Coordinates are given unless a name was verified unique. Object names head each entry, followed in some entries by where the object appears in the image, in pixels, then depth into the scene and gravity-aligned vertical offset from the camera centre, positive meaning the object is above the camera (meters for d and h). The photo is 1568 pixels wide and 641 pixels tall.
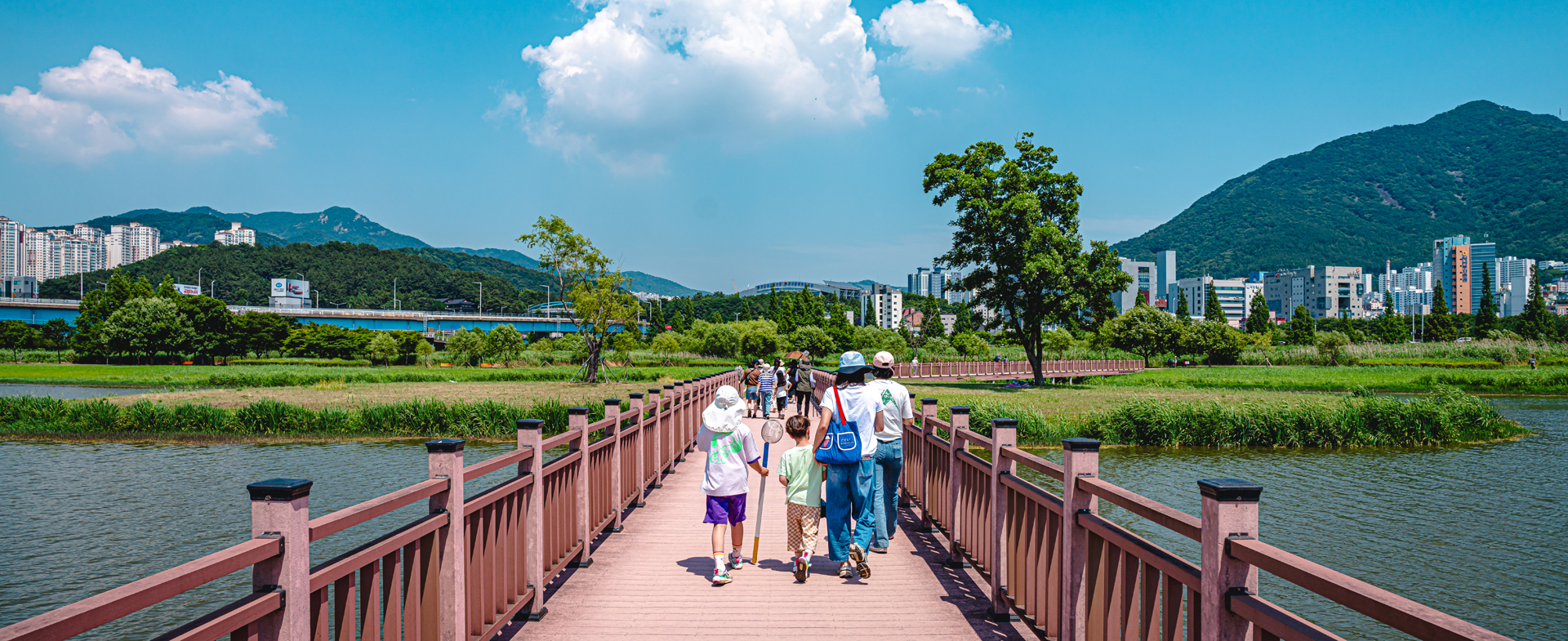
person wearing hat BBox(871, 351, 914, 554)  5.82 -0.96
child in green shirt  5.22 -1.14
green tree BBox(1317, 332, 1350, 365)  54.84 -0.97
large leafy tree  31.17 +3.93
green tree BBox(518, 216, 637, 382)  32.66 +2.03
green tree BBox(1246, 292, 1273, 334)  90.12 +1.89
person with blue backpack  5.13 -0.88
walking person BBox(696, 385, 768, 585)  5.21 -0.89
